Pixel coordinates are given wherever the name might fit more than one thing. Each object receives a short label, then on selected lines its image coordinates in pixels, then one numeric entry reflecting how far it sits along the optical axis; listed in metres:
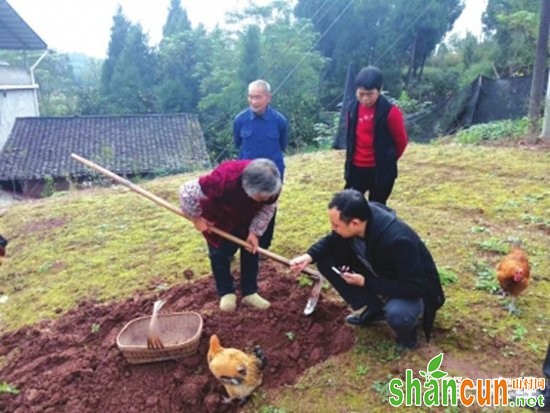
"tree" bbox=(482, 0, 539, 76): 15.01
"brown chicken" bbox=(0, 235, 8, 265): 3.72
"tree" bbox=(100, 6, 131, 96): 35.97
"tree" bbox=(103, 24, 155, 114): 32.44
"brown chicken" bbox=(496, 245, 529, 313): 3.19
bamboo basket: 2.87
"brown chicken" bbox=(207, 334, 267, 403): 2.57
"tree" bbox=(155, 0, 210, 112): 32.47
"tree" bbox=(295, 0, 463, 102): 26.01
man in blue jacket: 4.09
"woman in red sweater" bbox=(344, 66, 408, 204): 3.70
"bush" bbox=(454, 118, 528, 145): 10.16
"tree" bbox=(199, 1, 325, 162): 28.53
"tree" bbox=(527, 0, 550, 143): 9.38
